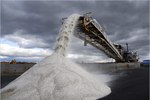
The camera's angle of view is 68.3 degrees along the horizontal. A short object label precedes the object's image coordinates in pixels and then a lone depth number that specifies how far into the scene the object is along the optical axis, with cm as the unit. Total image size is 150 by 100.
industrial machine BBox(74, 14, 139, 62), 1020
